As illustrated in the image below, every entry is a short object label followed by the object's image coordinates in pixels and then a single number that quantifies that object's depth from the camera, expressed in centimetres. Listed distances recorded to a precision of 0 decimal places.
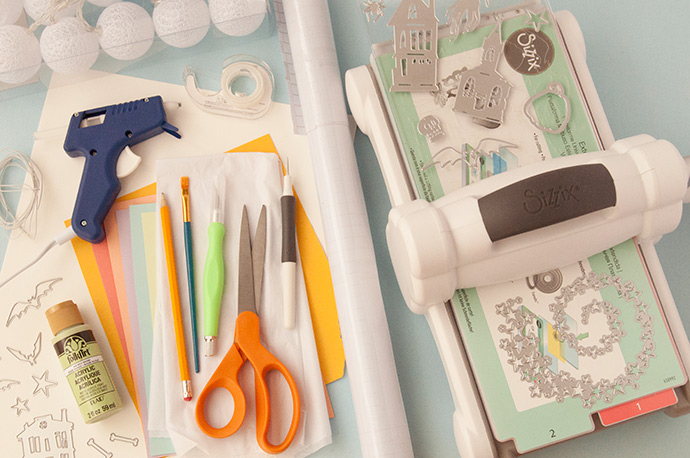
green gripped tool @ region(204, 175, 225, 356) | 64
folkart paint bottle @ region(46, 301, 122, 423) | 62
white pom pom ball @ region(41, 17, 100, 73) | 70
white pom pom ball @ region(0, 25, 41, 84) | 70
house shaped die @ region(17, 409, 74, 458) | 64
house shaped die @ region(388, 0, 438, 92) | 63
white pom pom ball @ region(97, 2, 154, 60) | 71
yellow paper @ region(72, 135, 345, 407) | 67
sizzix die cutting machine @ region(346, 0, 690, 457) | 55
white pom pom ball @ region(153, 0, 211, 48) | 71
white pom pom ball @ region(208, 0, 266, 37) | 72
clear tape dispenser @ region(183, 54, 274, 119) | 73
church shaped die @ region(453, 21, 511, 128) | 62
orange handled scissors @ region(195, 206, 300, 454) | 61
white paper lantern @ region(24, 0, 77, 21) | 72
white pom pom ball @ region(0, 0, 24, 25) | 72
